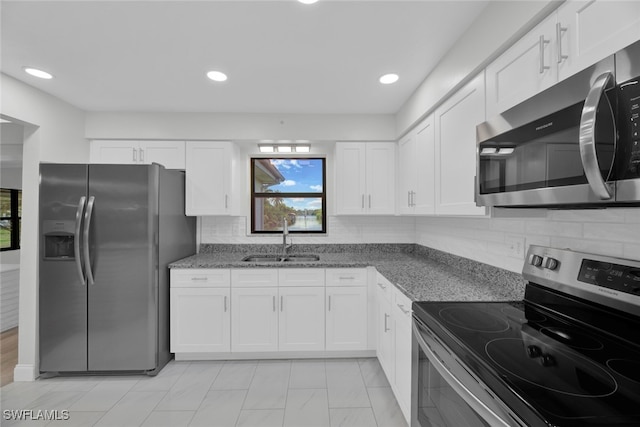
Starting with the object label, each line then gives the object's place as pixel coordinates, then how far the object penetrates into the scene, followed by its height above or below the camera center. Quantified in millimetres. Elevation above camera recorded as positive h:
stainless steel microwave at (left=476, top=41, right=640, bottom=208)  752 +230
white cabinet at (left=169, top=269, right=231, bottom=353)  2711 -887
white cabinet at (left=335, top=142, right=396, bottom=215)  3127 +409
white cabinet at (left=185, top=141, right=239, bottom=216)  3064 +396
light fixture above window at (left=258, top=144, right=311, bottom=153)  3411 +787
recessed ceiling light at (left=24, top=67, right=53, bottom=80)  2167 +1081
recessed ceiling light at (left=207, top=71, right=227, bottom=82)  2203 +1066
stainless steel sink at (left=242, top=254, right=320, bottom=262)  3225 -469
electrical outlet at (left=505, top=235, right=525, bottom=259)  1690 -176
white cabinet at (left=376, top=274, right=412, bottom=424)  1762 -860
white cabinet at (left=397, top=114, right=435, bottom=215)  2242 +391
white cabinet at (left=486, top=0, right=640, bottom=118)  861 +604
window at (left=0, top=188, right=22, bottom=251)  4340 -44
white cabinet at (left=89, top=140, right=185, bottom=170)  3062 +666
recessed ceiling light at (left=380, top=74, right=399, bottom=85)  2249 +1066
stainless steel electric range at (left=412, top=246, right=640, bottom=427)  733 -455
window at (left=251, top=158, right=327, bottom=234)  3559 +274
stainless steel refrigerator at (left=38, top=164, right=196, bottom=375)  2443 -468
